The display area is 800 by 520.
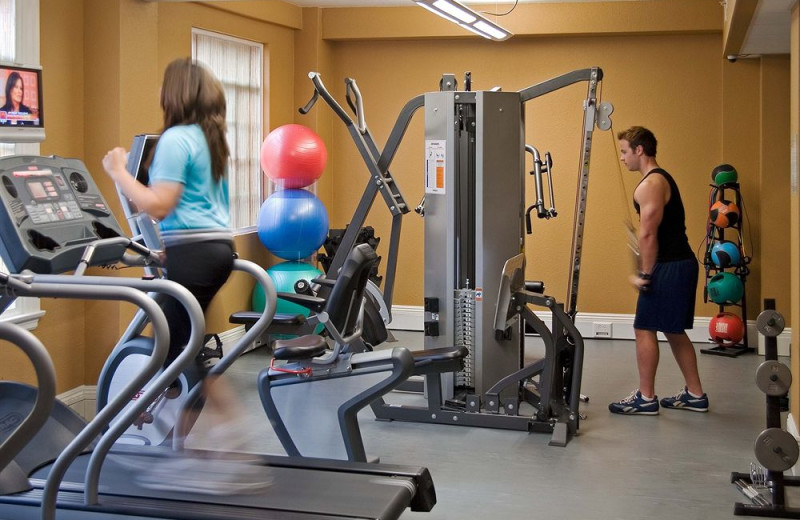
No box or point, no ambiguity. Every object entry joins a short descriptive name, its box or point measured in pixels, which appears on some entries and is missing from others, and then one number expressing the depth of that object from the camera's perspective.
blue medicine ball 7.02
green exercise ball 6.83
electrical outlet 7.95
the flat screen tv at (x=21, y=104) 4.31
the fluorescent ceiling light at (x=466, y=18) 5.17
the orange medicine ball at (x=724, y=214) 7.00
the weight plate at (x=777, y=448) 3.72
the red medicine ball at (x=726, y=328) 7.14
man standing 5.25
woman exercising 3.04
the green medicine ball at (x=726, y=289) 7.03
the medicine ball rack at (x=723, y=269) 7.14
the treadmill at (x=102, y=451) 2.86
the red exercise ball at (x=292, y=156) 6.78
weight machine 5.05
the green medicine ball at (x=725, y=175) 7.23
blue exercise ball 6.79
